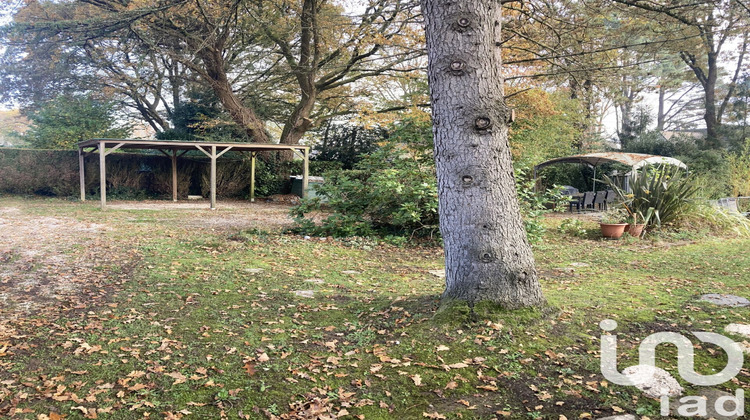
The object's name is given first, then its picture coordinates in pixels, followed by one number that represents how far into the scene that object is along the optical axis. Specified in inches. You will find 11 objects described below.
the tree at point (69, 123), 616.7
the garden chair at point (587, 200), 540.3
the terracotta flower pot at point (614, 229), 310.5
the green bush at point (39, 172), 569.9
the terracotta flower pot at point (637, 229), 315.3
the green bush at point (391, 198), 266.8
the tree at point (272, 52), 481.4
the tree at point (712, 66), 677.4
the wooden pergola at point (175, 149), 482.9
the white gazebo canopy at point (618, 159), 509.4
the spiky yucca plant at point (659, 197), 324.5
